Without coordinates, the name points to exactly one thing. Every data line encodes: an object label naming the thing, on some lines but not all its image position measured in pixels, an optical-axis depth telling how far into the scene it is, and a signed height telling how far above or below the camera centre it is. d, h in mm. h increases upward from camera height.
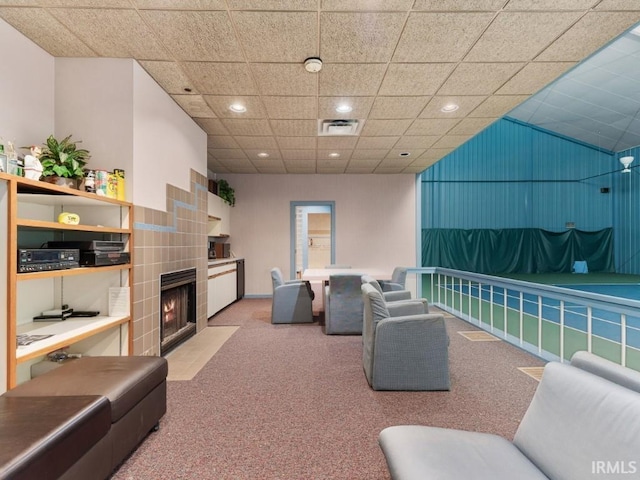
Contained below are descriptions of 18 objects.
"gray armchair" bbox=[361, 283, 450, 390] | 2496 -894
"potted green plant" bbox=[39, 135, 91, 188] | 2213 +564
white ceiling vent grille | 4223 +1599
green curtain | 11945 -277
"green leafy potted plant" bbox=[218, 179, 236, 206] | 6355 +1047
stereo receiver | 1756 -102
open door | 7152 +167
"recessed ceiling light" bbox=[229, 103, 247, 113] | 3639 +1589
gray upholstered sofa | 956 -702
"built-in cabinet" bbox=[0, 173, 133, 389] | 1653 -312
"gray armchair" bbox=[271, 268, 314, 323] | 4691 -933
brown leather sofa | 1113 -737
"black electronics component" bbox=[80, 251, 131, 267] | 2283 -121
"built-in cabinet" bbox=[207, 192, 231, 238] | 5805 +509
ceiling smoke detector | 2713 +1566
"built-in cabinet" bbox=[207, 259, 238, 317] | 4949 -745
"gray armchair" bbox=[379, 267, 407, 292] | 4785 -634
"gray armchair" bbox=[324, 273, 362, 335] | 3998 -888
